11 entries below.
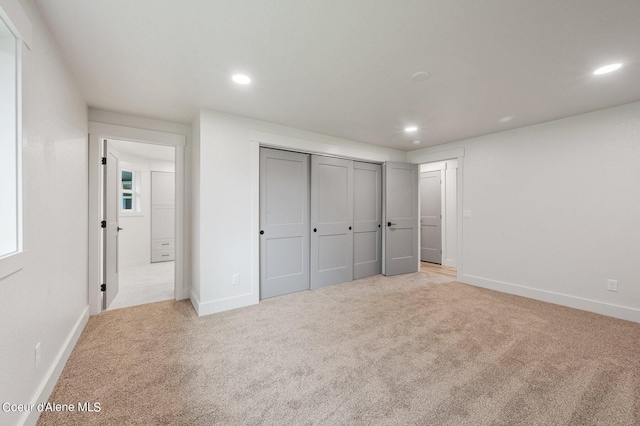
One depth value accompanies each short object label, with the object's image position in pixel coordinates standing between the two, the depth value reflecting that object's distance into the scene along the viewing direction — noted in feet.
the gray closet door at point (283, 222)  11.45
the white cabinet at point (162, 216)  19.24
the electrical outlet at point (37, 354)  4.84
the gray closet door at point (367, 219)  14.76
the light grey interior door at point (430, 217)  19.39
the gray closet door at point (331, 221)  13.01
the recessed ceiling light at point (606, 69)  6.74
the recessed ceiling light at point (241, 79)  7.39
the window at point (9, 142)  4.17
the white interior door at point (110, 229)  10.38
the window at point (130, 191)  18.31
